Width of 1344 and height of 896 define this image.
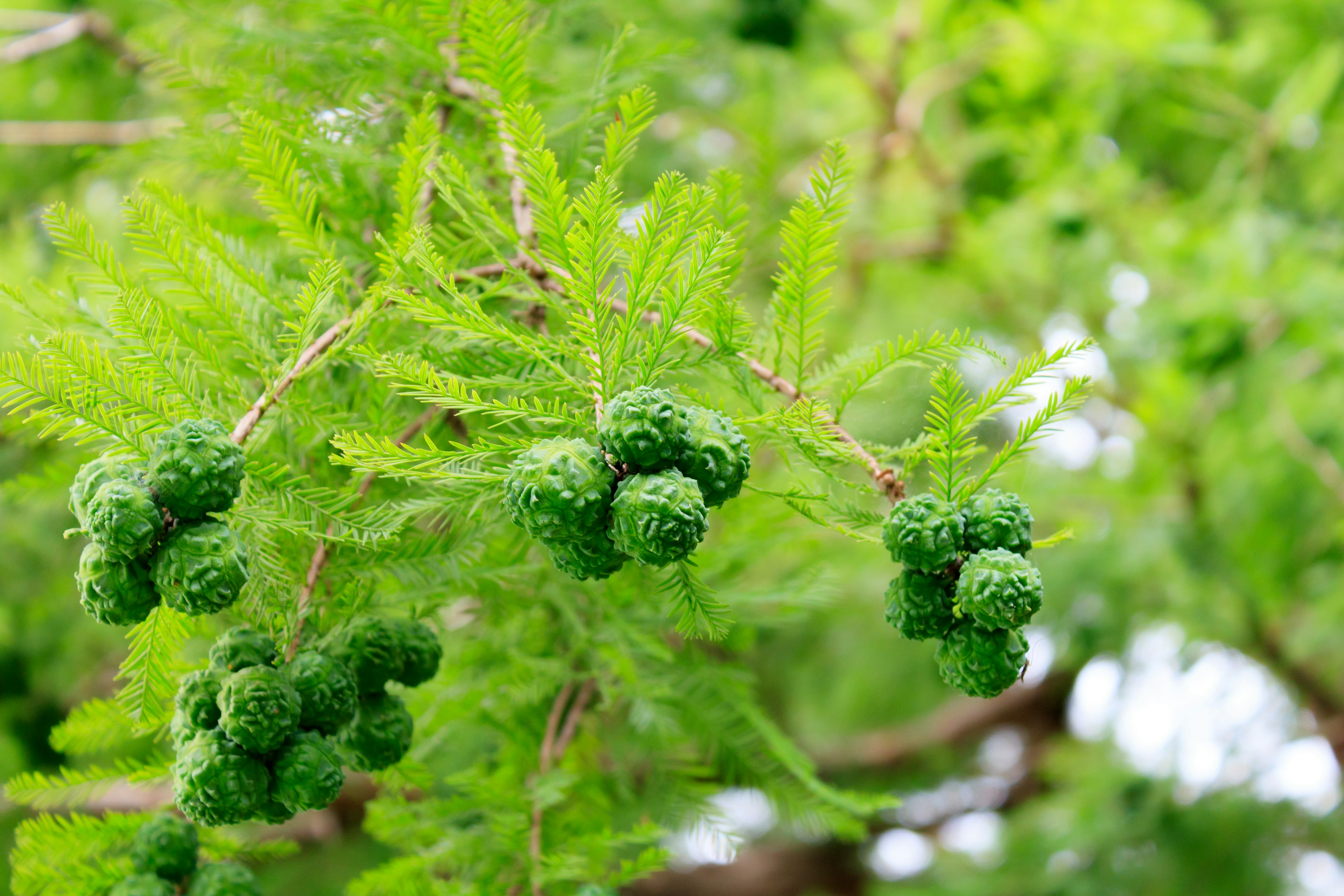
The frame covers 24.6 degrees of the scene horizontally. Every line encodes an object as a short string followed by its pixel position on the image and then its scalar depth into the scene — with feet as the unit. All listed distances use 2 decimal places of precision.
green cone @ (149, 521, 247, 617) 2.50
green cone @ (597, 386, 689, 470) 2.48
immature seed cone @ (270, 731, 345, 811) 2.60
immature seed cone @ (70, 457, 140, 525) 2.54
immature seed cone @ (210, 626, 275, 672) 2.63
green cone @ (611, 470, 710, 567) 2.45
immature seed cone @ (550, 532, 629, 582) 2.53
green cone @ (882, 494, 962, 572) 2.55
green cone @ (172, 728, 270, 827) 2.58
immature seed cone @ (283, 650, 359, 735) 2.63
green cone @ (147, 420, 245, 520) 2.51
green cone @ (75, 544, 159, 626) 2.53
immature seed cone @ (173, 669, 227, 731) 2.63
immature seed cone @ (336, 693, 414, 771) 2.71
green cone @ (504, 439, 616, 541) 2.47
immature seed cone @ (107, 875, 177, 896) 2.76
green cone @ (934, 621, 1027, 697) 2.55
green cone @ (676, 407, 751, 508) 2.52
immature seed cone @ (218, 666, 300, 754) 2.58
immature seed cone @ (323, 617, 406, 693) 2.69
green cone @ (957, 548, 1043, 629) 2.50
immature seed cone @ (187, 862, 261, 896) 2.80
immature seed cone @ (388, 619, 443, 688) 2.73
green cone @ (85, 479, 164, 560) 2.49
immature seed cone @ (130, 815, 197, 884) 2.80
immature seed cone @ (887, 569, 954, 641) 2.59
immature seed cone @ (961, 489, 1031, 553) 2.56
